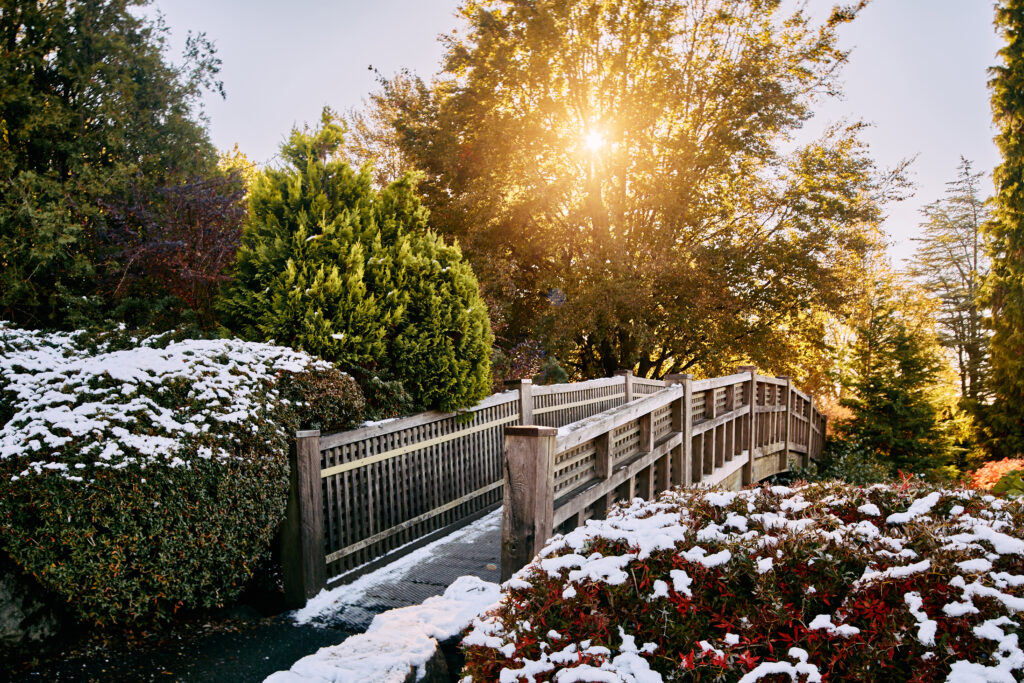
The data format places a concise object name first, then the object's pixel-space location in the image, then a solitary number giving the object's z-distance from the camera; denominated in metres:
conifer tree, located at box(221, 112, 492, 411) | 5.51
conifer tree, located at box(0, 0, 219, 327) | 6.16
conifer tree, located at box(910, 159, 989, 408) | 30.08
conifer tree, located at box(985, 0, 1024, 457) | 17.20
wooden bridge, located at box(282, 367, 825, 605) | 3.88
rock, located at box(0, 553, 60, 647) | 3.58
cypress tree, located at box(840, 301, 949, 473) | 14.88
